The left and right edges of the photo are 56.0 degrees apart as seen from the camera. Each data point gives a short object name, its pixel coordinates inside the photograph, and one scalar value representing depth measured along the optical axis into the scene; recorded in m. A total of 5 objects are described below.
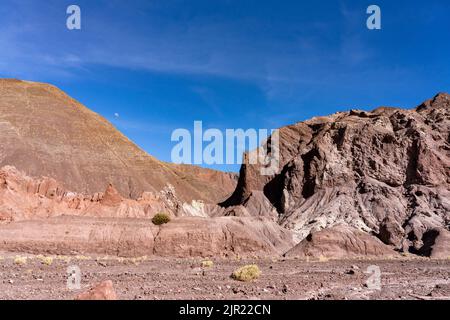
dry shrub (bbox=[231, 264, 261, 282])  18.00
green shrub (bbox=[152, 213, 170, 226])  43.06
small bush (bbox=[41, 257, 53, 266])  26.74
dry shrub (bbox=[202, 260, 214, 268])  27.53
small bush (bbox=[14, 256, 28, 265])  26.98
